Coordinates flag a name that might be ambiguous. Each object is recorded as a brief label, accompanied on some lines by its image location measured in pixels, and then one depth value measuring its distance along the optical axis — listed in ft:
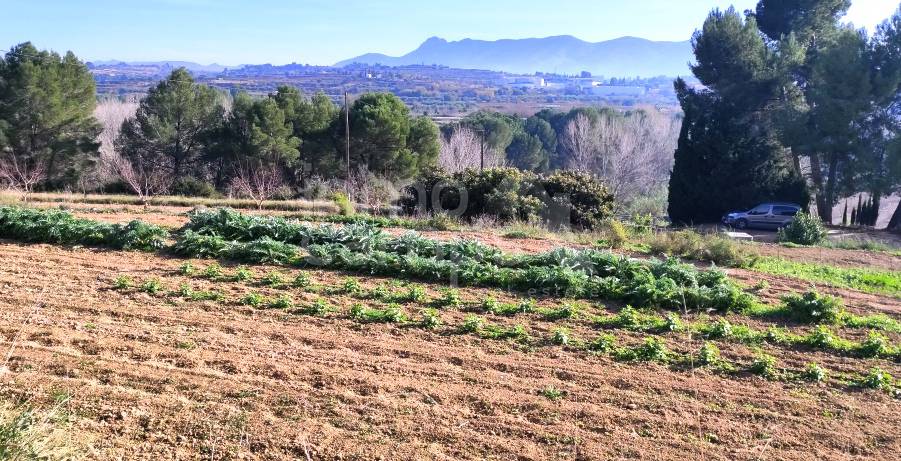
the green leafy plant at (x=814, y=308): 26.21
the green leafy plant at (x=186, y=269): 29.89
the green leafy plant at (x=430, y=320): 23.77
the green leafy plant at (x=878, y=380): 19.86
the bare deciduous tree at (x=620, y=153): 150.82
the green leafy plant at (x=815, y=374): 20.26
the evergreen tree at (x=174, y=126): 105.19
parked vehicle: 85.56
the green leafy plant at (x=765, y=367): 20.51
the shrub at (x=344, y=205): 59.16
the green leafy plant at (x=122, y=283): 27.37
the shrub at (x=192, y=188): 97.50
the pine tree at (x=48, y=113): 95.45
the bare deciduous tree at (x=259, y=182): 71.53
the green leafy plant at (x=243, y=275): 29.07
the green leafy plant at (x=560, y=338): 22.52
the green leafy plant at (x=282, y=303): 25.57
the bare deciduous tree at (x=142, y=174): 76.03
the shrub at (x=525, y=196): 60.85
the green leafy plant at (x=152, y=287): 26.90
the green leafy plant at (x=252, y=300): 25.80
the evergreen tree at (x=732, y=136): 95.09
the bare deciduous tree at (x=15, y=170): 75.59
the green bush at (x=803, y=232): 57.77
